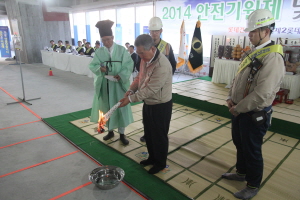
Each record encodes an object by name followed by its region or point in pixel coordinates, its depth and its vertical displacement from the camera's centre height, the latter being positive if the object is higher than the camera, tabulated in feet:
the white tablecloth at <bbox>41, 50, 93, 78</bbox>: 24.90 -2.41
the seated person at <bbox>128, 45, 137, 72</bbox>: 21.14 -0.59
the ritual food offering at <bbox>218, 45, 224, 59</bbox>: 19.99 -0.70
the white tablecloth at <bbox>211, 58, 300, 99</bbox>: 18.57 -2.28
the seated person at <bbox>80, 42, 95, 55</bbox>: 25.81 -0.97
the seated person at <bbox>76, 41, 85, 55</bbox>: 28.36 -0.95
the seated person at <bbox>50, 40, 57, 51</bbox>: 32.65 -0.53
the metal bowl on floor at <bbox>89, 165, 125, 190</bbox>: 6.77 -4.11
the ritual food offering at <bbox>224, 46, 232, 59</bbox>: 19.17 -0.75
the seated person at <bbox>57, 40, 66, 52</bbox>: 30.22 -0.75
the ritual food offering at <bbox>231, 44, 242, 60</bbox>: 18.51 -0.72
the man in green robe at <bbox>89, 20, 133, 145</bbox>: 8.72 -1.34
